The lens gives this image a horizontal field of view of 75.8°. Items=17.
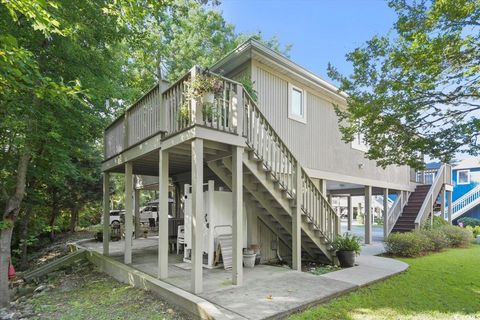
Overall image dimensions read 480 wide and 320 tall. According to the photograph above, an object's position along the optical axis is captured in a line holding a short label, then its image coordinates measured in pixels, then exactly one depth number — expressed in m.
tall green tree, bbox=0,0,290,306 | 5.08
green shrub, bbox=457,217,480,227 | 23.61
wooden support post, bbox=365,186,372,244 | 12.98
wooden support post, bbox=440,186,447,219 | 17.64
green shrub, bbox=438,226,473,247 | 13.56
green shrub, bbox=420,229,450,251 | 11.71
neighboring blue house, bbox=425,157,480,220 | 24.86
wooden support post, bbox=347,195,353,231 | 21.52
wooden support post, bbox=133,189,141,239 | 15.39
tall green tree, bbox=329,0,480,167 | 6.22
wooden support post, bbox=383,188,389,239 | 13.70
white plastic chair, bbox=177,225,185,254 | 8.95
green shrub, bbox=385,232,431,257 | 10.48
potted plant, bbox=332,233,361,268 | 8.01
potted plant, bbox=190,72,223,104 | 5.38
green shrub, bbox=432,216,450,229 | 14.65
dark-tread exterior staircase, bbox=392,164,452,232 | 14.38
